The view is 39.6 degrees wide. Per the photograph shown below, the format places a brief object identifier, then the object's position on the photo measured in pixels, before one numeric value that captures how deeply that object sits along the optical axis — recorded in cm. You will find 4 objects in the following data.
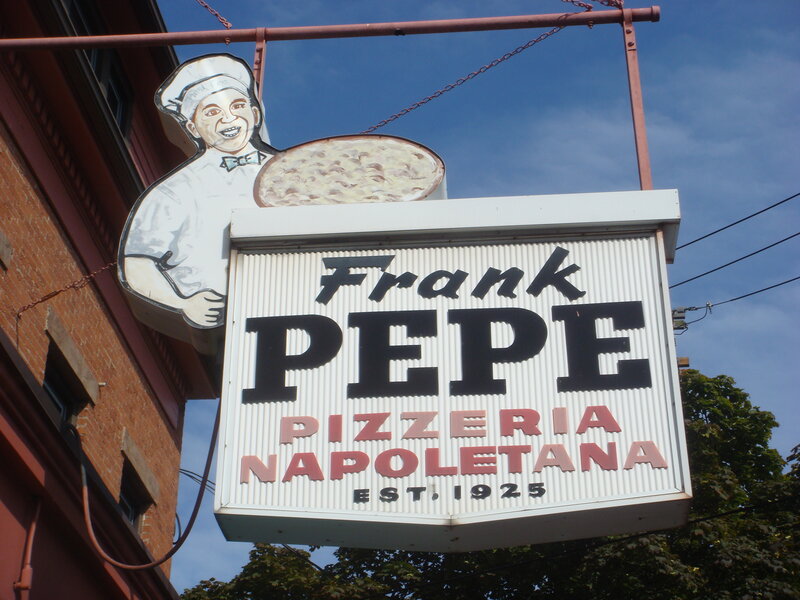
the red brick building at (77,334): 805
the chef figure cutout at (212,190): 693
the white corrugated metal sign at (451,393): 586
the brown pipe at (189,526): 623
